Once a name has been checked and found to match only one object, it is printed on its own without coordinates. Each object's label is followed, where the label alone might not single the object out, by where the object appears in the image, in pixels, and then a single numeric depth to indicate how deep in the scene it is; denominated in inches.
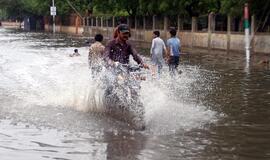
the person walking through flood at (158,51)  673.0
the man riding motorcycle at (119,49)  426.0
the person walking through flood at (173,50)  691.9
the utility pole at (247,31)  1082.7
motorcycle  412.5
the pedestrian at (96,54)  480.4
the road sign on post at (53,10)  3127.0
